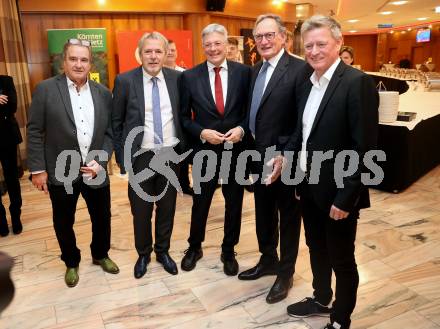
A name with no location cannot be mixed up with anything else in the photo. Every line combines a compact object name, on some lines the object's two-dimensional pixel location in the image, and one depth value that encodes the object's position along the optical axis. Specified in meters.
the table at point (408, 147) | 4.30
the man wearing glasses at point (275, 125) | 2.33
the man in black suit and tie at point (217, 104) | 2.55
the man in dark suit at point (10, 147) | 3.46
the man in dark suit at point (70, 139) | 2.43
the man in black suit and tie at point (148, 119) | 2.62
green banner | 6.14
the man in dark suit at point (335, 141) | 1.72
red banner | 6.53
